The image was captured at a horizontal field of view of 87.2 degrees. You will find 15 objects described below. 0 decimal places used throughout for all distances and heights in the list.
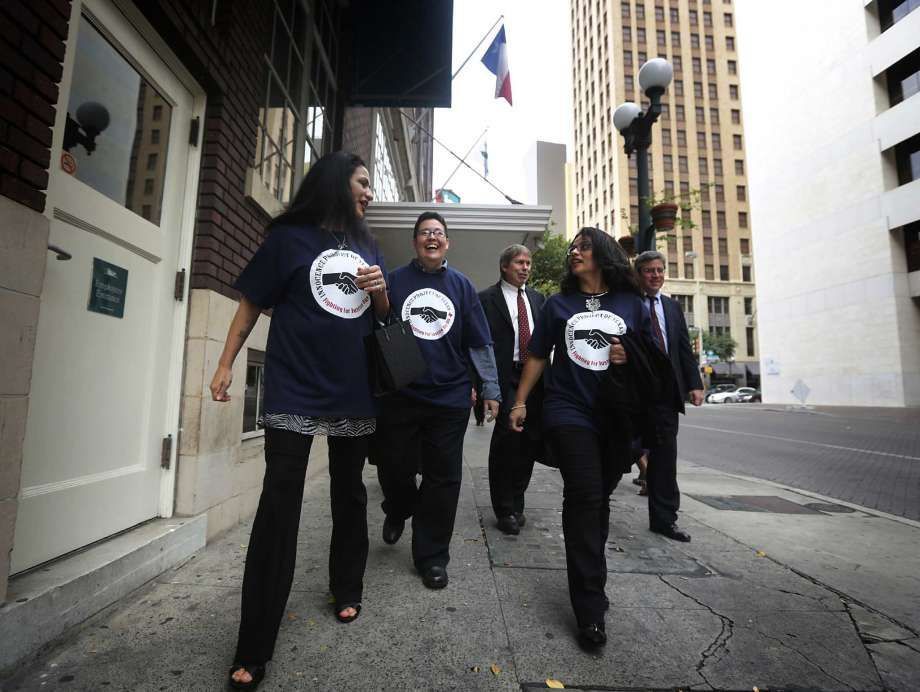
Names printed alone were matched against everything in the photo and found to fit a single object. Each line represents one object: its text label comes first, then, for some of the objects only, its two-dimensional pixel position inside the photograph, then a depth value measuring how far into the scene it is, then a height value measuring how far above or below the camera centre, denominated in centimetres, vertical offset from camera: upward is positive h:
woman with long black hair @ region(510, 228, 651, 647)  204 +1
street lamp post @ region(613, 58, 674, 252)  685 +381
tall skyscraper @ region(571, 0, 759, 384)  5341 +2661
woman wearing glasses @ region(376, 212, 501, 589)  261 -10
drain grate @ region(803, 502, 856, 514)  459 -117
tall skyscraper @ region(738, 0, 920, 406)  2264 +1001
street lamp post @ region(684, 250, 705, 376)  4937 +892
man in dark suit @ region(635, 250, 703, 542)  356 +8
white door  216 +41
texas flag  912 +611
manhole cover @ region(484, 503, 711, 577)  287 -108
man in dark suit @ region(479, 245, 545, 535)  351 +13
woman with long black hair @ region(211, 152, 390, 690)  179 +4
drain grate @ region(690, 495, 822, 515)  456 -116
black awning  688 +489
